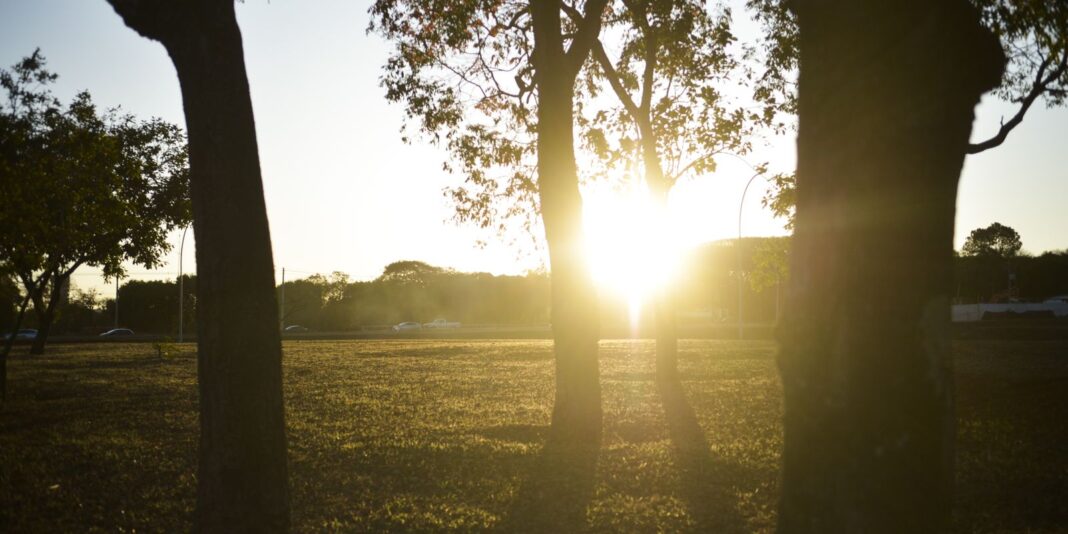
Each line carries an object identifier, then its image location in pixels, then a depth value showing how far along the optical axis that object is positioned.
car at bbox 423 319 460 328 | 98.69
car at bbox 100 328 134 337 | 72.50
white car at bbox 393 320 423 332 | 91.15
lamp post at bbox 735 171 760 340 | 43.28
